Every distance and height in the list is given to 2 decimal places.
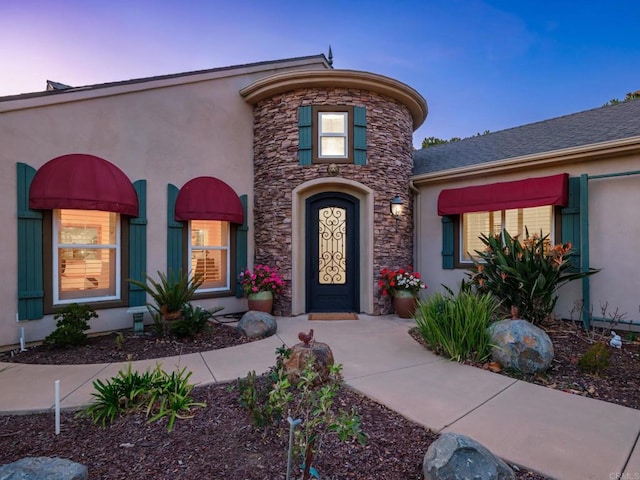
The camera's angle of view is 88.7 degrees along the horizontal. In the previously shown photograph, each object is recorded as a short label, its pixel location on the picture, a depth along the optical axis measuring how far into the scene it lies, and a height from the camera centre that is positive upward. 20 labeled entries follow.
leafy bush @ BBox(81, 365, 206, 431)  2.71 -1.38
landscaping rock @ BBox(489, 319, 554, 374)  3.75 -1.25
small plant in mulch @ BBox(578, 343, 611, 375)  3.70 -1.37
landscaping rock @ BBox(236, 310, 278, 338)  5.30 -1.41
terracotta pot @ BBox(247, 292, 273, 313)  6.73 -1.25
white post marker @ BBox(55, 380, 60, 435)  2.50 -1.34
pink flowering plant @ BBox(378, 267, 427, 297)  6.93 -0.89
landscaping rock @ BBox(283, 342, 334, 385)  3.34 -1.27
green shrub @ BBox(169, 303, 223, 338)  5.04 -1.30
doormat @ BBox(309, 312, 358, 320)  6.70 -1.59
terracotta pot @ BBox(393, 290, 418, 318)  6.84 -1.31
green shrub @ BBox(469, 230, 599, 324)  5.18 -0.53
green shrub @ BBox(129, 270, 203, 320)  5.33 -0.95
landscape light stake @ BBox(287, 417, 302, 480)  1.63 -1.03
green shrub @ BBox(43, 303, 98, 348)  4.61 -1.26
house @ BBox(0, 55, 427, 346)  5.09 +1.02
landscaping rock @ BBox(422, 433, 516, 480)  1.85 -1.29
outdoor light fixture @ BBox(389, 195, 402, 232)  7.25 +0.76
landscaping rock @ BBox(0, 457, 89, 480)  1.65 -1.21
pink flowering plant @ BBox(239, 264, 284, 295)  6.79 -0.86
